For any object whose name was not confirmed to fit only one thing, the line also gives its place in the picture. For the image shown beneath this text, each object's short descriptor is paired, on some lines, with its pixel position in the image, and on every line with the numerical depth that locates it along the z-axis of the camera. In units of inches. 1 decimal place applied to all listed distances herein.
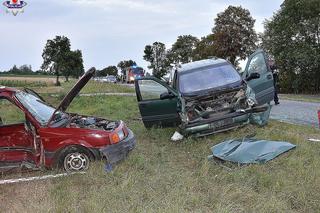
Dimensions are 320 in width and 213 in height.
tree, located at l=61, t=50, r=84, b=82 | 2300.7
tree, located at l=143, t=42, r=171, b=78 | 4401.3
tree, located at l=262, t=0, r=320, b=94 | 1477.6
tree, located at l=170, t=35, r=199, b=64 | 3725.4
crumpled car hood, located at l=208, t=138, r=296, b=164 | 293.0
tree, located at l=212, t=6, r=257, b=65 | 2369.6
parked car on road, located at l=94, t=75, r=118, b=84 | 2851.9
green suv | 387.9
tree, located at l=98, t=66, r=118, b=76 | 5212.1
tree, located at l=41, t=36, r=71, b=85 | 2225.6
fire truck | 2257.5
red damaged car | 287.4
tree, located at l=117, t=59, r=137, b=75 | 4692.4
